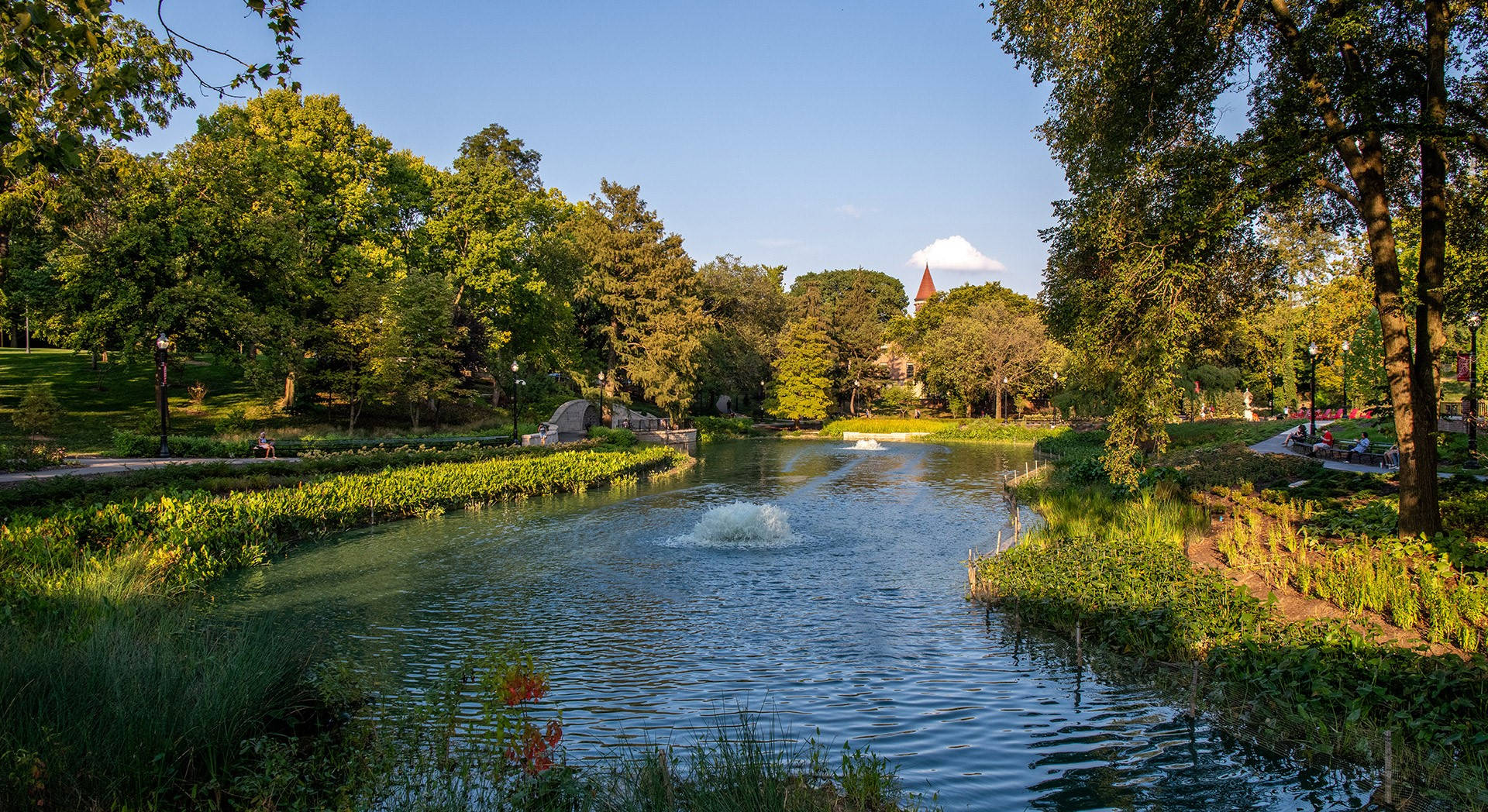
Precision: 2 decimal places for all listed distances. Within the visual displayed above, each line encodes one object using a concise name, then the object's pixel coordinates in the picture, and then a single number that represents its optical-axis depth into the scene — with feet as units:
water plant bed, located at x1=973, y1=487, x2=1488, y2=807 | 20.02
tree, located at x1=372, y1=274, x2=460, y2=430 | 112.27
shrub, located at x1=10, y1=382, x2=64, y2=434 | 84.64
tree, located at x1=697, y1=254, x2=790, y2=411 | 208.64
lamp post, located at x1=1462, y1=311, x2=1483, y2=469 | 53.72
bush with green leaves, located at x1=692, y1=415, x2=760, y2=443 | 189.24
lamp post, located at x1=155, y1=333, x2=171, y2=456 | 74.49
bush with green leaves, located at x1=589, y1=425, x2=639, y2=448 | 125.08
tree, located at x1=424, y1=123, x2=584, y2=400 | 140.77
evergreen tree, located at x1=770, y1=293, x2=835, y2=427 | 215.31
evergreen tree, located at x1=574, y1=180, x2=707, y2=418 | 167.84
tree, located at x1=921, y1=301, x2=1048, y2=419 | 196.85
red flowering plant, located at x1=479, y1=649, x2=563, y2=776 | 17.56
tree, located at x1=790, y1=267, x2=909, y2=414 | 232.94
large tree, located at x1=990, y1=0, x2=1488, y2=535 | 32.58
